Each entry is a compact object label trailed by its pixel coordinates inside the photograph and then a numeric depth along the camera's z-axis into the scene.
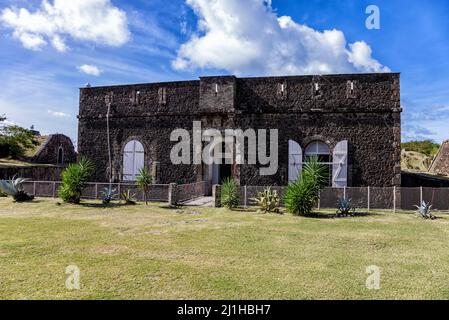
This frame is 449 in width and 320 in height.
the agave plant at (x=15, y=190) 14.75
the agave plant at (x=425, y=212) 11.59
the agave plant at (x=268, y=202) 12.68
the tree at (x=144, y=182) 14.12
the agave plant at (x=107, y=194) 14.12
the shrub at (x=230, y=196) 13.41
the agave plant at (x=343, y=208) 12.07
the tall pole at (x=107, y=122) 18.41
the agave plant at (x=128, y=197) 14.11
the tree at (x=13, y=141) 25.64
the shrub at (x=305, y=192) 11.94
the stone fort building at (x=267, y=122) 15.19
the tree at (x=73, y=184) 14.07
